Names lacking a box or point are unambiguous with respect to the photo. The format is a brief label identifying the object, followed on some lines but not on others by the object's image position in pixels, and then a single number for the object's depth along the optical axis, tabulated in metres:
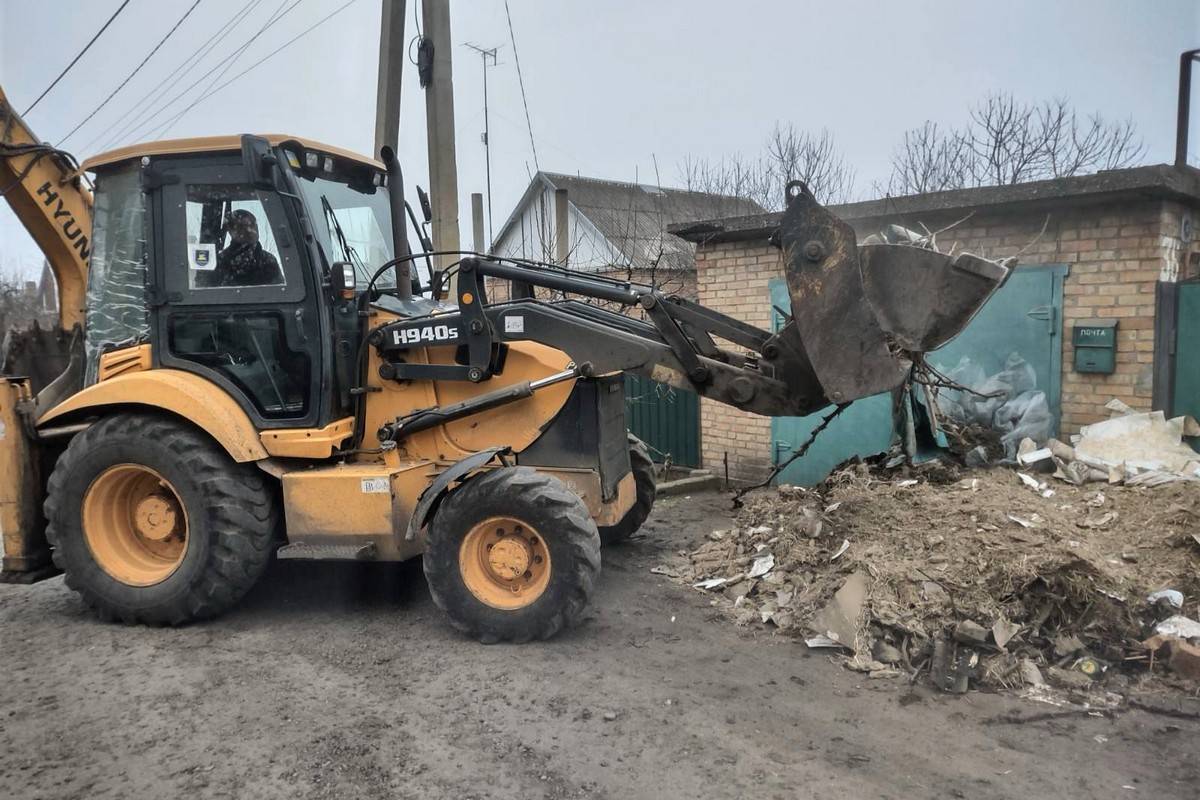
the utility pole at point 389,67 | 8.91
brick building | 5.87
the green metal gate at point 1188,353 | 5.84
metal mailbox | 6.01
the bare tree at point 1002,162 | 14.25
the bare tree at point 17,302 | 18.67
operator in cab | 4.94
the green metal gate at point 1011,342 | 6.29
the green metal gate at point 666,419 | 9.21
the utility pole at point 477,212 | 20.00
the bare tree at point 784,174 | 15.12
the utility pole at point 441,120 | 8.58
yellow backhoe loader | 4.68
